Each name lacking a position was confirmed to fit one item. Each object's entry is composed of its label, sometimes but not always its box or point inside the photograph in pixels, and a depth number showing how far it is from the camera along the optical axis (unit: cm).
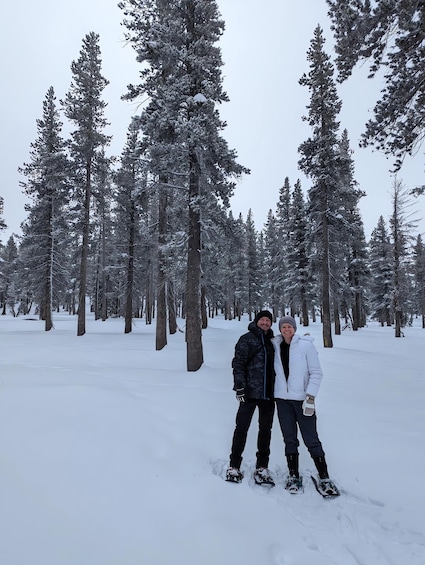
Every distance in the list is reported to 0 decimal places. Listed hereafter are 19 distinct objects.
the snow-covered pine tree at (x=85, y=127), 1981
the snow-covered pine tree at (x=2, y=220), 2355
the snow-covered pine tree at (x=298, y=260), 3441
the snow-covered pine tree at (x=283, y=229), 3615
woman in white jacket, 425
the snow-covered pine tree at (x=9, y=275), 5158
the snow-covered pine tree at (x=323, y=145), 1919
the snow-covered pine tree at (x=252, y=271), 4948
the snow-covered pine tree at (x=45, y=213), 2436
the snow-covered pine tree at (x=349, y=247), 1980
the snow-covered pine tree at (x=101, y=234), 2075
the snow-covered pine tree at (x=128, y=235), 2411
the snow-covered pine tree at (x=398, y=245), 2767
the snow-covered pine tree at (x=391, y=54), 735
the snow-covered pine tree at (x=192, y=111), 1009
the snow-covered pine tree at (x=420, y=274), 4476
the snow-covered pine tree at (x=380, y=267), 4212
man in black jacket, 449
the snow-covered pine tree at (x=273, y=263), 4581
